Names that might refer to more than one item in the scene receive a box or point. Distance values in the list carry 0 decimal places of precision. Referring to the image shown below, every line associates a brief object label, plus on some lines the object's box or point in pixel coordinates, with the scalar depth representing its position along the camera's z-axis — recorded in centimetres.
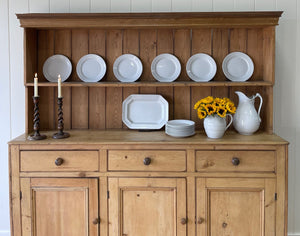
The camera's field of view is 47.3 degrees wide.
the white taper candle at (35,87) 225
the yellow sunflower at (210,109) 225
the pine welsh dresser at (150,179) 214
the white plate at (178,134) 227
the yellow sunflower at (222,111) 224
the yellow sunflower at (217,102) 226
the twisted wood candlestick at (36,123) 225
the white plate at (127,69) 257
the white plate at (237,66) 255
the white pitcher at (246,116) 235
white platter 257
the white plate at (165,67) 256
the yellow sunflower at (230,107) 224
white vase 223
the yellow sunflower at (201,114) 226
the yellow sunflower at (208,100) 227
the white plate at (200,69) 255
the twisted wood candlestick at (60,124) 228
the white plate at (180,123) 228
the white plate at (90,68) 258
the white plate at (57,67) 259
